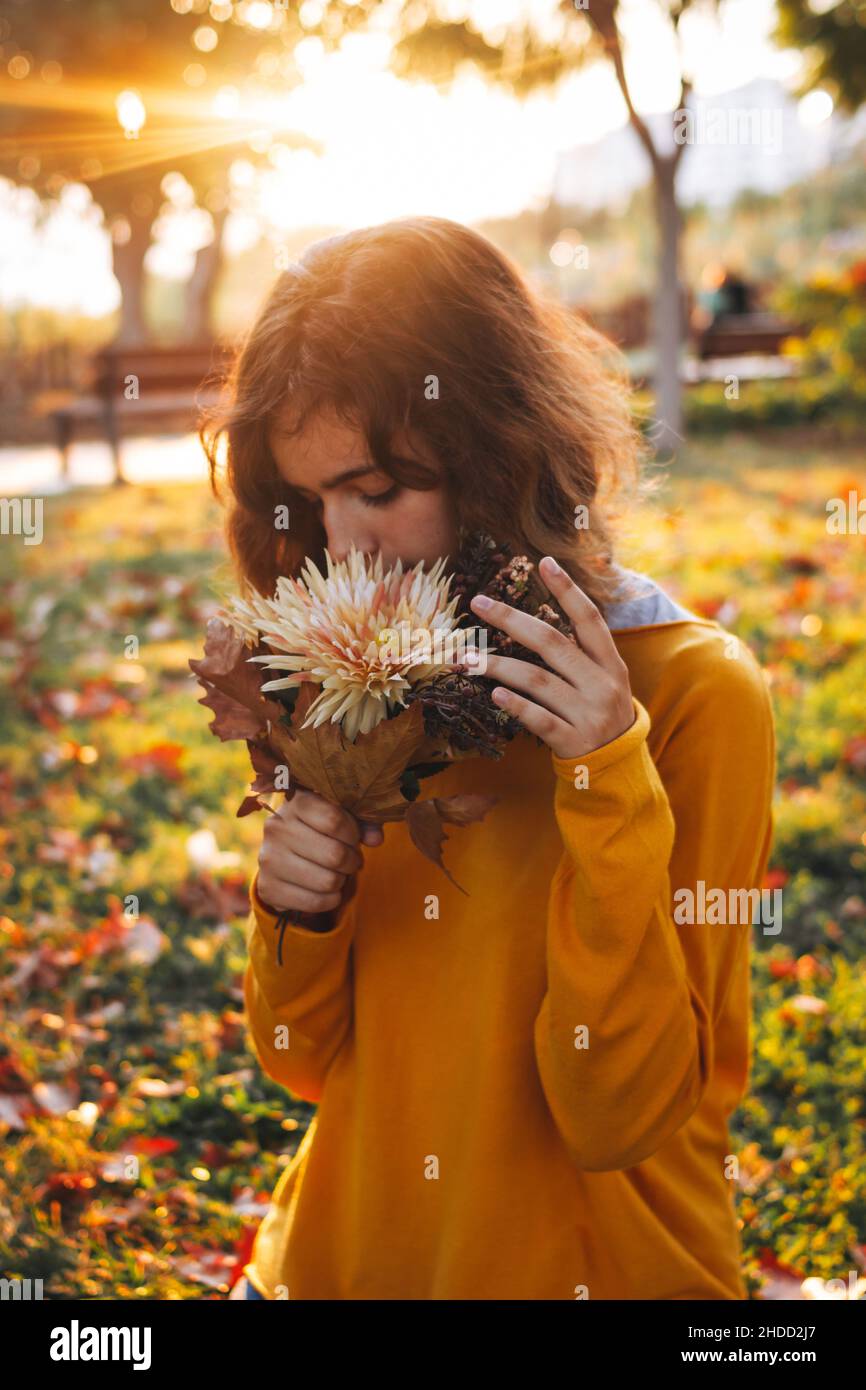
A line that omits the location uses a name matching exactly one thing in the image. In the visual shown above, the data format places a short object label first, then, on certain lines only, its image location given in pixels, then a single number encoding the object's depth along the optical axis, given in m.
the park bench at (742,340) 16.91
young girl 1.64
